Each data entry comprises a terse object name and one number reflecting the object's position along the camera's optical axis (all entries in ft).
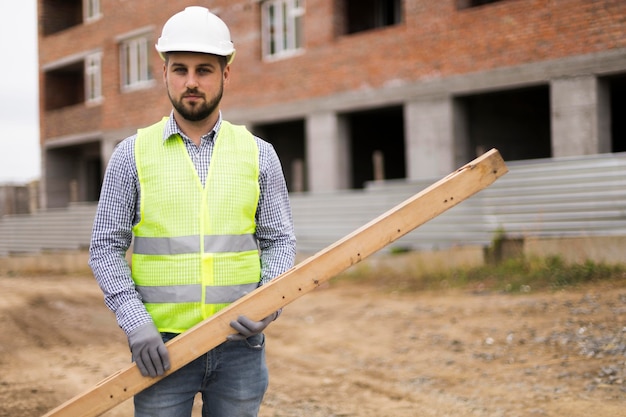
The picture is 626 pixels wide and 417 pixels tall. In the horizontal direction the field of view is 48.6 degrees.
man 7.99
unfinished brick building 43.01
